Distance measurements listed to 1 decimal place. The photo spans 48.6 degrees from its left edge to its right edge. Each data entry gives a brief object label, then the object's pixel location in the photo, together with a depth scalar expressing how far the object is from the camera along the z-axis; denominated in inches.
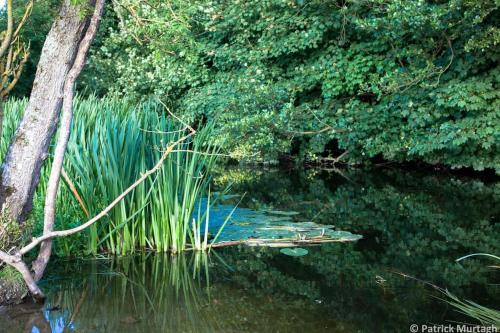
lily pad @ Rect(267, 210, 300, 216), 229.1
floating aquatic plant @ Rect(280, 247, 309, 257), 172.4
